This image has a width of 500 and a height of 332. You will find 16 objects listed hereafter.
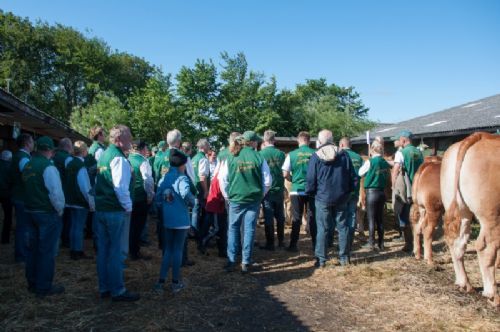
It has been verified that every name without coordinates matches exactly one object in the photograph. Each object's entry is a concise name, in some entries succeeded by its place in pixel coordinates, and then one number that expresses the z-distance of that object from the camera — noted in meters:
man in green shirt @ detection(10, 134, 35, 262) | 5.58
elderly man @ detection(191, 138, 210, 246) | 7.38
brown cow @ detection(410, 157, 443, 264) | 6.41
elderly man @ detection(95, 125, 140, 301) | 4.43
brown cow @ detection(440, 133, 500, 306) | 4.52
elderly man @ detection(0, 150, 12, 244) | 7.43
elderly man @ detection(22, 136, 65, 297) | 4.74
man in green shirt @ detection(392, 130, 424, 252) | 7.36
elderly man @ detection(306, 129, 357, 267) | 6.07
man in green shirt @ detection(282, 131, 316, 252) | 7.21
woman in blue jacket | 4.86
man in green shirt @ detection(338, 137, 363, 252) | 6.81
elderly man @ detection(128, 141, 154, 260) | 6.14
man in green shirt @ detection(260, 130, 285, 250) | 7.33
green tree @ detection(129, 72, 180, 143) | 33.66
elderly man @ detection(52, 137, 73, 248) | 6.27
